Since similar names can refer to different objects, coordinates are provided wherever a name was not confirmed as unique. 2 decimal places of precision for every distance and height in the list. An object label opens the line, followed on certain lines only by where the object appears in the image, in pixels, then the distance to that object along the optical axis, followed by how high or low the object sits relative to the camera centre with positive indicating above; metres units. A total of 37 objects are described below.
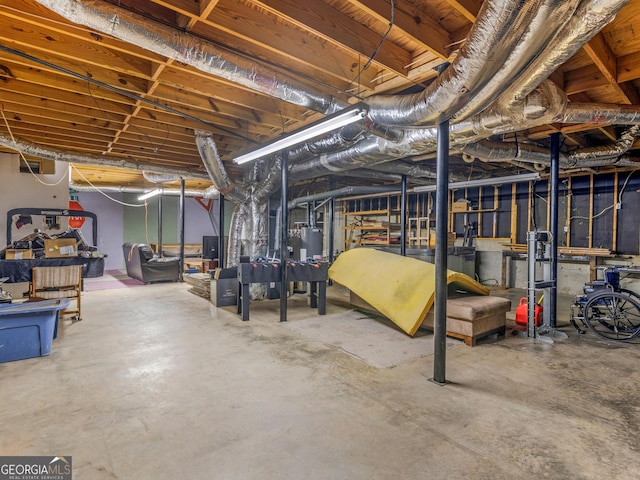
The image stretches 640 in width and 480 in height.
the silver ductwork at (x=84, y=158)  4.89 +1.26
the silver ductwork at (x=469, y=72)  1.65 +1.03
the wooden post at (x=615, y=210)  6.04 +0.52
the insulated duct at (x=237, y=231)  6.14 +0.08
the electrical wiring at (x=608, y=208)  5.94 +0.57
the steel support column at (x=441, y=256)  2.69 -0.15
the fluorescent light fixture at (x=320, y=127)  2.68 +0.98
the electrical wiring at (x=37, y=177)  5.91 +1.01
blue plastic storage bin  2.97 -0.86
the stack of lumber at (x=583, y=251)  5.90 -0.22
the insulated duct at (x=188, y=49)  1.94 +1.26
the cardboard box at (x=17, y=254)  4.21 -0.26
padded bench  3.57 -0.86
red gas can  4.01 -0.90
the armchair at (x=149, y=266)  7.50 -0.71
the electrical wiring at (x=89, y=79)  2.39 +1.29
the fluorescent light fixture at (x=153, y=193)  8.48 +1.06
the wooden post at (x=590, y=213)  6.30 +0.48
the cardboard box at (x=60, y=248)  4.43 -0.19
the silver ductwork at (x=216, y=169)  4.78 +1.03
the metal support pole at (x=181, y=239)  7.98 -0.10
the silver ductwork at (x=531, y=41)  1.55 +1.01
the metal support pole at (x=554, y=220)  4.11 +0.23
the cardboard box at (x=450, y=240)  7.63 -0.05
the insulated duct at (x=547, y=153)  4.23 +1.13
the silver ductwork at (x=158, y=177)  7.48 +1.27
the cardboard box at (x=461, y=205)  7.77 +0.74
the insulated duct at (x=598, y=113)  3.05 +1.14
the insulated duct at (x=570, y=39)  1.60 +1.07
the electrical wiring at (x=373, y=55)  2.09 +1.38
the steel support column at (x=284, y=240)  4.50 -0.06
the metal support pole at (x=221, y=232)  7.08 +0.07
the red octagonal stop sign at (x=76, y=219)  9.08 +0.40
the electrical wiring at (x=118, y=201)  7.54 +0.97
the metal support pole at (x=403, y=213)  5.86 +0.42
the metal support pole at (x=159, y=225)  9.51 +0.27
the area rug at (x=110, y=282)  7.14 -1.10
